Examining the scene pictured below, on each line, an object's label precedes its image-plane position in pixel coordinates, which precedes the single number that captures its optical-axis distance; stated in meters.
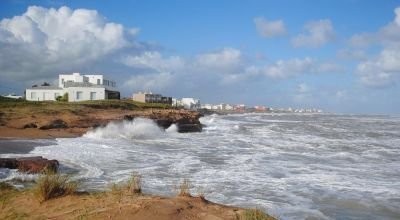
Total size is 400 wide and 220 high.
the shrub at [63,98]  61.81
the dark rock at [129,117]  37.16
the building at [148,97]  93.78
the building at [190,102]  168.39
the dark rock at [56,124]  29.43
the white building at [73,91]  61.06
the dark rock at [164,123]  41.39
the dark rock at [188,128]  43.65
